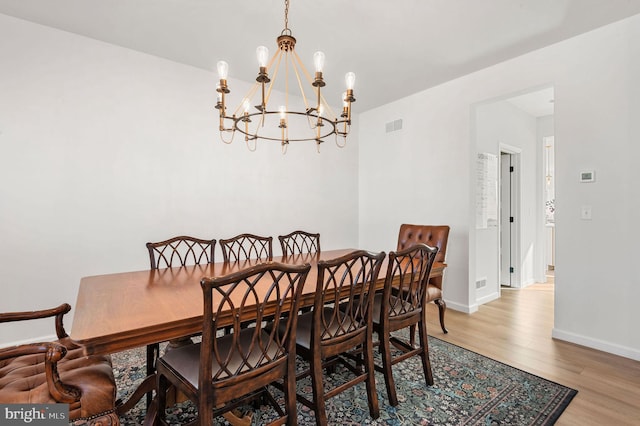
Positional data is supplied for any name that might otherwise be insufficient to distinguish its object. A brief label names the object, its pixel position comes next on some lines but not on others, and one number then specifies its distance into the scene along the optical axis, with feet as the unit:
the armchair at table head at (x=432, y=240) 9.61
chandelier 5.96
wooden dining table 3.94
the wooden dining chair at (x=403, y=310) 6.23
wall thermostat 8.90
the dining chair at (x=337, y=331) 5.29
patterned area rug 5.89
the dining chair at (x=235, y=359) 4.03
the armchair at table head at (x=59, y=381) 3.91
